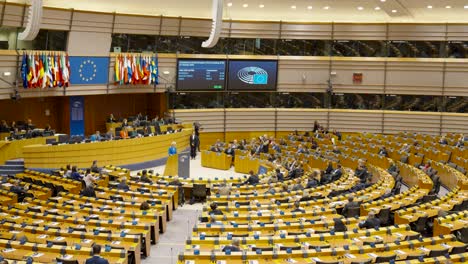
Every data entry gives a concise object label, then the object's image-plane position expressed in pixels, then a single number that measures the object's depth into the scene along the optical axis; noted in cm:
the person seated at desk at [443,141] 3095
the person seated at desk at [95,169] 2324
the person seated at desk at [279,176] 2266
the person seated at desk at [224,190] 1984
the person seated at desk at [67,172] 2226
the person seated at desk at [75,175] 2191
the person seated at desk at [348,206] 1750
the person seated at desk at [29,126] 2796
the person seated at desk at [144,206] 1728
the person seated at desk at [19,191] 1927
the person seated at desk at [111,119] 3333
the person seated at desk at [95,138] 2686
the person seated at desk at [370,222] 1542
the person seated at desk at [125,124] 3134
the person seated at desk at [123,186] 2041
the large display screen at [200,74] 3556
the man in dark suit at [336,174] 2295
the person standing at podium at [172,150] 2647
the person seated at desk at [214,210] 1686
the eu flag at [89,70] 3127
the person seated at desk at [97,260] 1191
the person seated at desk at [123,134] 2794
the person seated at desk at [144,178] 2173
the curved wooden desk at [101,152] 2480
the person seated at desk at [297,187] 2055
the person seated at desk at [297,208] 1717
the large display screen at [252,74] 3669
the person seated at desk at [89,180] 2038
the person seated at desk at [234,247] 1297
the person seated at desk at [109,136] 2747
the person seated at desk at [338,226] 1511
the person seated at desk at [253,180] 2203
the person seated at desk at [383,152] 2852
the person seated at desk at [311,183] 2086
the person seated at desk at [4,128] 2698
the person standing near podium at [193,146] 3152
